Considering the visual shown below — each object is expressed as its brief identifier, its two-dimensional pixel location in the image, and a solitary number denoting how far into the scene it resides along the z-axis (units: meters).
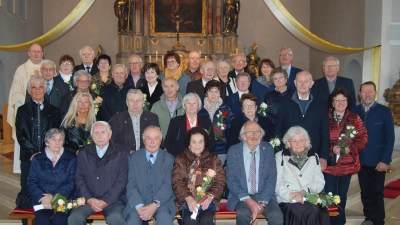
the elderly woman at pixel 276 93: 5.23
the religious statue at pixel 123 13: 14.05
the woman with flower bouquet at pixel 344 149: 4.77
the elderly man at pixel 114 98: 5.41
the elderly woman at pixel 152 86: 5.64
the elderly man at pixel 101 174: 4.31
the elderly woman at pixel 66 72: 5.80
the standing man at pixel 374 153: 4.99
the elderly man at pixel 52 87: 5.45
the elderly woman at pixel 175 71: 6.03
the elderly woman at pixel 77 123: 4.75
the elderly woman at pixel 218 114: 5.02
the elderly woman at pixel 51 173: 4.28
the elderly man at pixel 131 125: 4.90
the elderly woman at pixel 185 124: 4.82
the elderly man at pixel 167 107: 5.23
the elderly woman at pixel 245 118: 4.88
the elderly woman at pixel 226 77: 5.77
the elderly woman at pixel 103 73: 5.65
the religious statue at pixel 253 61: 13.37
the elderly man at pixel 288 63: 6.02
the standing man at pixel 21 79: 6.00
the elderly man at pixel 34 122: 4.77
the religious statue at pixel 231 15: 14.23
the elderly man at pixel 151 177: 4.31
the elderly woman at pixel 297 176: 4.31
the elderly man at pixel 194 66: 6.30
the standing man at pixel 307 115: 4.76
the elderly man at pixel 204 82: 5.59
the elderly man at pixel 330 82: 5.48
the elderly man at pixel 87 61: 6.03
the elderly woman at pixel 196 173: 4.32
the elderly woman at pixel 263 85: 5.69
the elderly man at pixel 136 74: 5.79
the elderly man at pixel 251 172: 4.41
